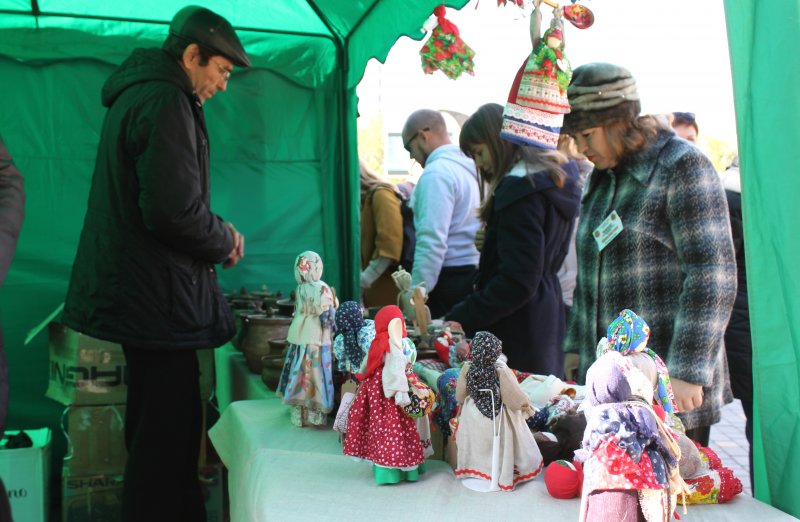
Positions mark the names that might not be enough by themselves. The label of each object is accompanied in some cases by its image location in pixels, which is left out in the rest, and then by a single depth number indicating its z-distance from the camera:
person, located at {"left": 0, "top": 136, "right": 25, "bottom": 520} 1.60
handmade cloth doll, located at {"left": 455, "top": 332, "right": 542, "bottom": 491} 1.60
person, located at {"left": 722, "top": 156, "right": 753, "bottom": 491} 2.84
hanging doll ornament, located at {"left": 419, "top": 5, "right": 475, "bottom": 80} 3.21
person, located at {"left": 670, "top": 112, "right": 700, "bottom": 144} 3.53
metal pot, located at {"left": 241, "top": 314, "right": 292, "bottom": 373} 2.84
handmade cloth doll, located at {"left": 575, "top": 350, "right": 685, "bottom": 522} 1.25
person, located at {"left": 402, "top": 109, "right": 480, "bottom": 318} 3.71
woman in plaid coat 1.89
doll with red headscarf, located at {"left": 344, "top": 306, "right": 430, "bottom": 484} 1.65
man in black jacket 2.37
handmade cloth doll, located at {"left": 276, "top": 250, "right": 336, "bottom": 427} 2.19
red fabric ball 1.52
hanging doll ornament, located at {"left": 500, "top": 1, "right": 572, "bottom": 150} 2.12
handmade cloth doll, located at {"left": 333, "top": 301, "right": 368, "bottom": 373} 1.93
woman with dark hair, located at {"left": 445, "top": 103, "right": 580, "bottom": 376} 2.79
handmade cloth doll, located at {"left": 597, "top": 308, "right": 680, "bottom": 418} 1.39
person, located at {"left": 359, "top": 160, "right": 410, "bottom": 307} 4.28
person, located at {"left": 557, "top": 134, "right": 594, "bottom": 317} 3.47
